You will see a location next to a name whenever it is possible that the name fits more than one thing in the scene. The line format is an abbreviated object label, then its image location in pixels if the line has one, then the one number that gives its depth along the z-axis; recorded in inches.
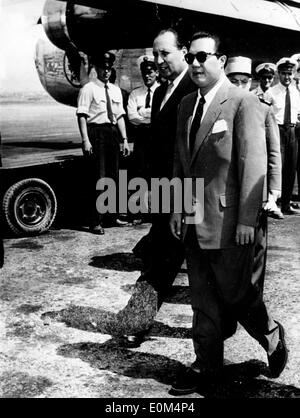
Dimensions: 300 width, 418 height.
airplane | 279.3
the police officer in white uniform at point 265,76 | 310.0
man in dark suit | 141.3
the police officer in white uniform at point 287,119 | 315.0
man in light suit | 110.0
